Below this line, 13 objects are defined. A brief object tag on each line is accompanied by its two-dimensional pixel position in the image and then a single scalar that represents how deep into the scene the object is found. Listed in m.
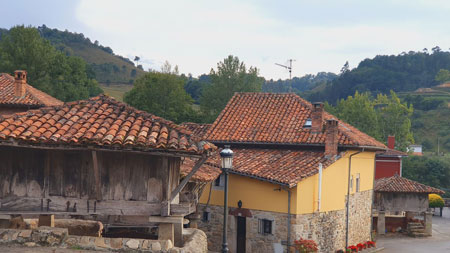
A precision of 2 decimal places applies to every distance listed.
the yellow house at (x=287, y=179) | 20.56
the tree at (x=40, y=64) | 47.09
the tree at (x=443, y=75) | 115.50
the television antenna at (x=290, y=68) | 31.58
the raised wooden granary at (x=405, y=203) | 32.69
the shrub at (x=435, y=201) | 42.09
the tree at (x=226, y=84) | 54.19
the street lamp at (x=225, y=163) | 13.46
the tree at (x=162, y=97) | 50.56
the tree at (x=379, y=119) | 56.85
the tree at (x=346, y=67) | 170.50
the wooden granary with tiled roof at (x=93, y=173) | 9.73
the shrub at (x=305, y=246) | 19.86
